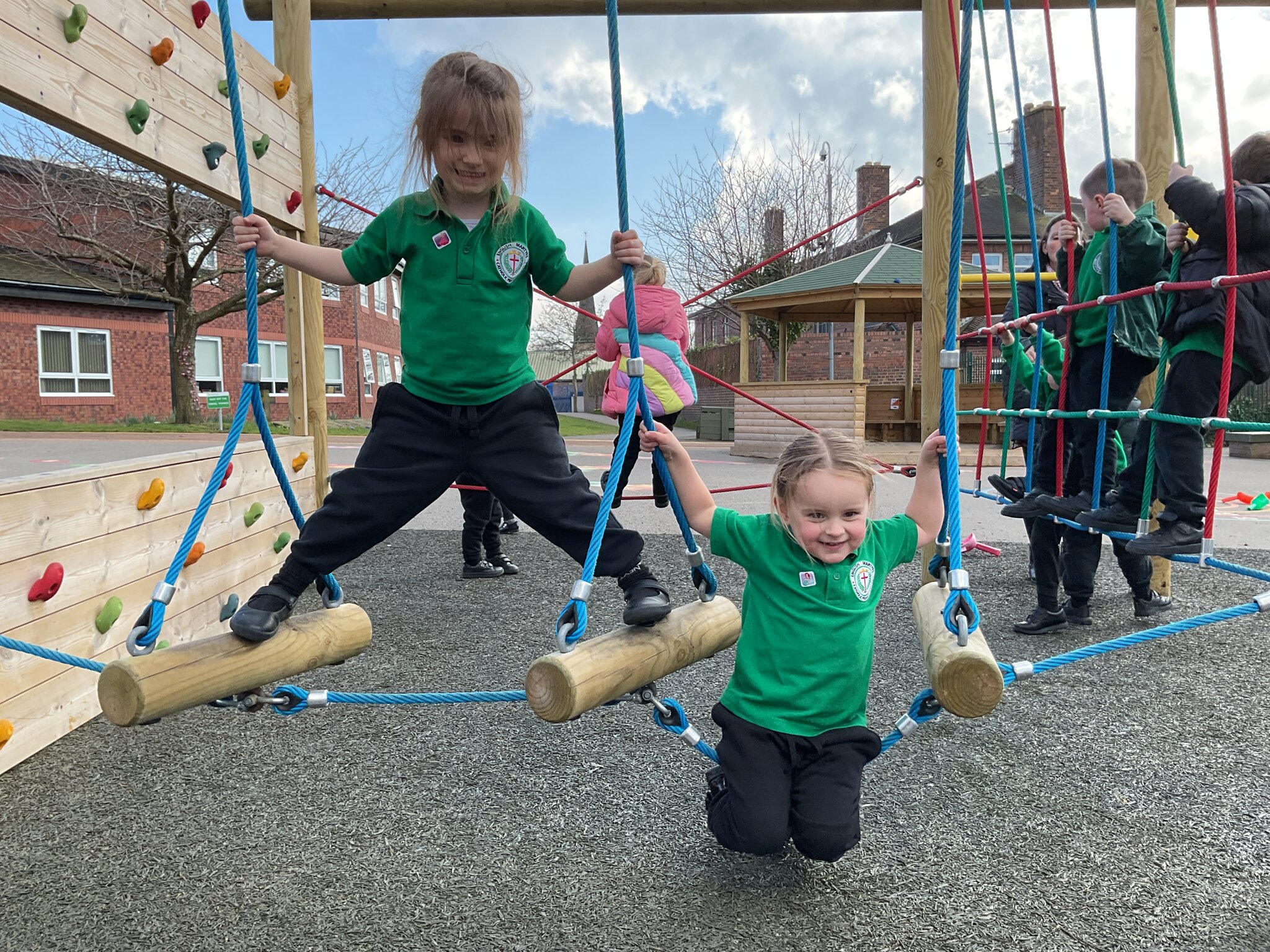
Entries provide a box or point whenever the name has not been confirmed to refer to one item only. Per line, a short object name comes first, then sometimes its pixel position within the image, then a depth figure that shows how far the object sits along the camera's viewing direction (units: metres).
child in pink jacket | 5.15
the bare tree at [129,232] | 15.95
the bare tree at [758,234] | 23.72
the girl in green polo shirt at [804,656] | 1.88
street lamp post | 23.66
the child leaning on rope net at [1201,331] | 2.93
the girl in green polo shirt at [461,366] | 2.18
